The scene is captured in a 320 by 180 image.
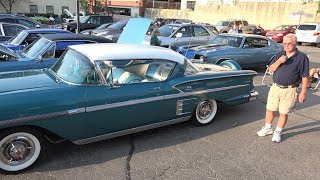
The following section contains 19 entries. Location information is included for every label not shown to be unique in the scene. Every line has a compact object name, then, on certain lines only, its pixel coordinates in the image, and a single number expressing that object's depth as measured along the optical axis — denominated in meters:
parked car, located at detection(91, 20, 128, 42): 15.37
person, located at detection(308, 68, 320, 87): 5.49
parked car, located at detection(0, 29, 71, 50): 8.26
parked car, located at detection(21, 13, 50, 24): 28.34
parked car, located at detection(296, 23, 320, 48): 21.58
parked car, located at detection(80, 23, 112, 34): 16.14
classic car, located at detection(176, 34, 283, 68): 8.98
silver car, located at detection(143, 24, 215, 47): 11.73
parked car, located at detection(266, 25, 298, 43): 23.23
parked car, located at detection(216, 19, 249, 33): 26.92
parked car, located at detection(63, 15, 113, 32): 19.98
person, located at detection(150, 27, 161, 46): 9.15
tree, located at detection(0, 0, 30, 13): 38.59
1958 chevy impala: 3.61
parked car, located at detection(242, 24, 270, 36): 25.83
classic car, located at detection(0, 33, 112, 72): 6.25
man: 4.54
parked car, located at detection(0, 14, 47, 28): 15.23
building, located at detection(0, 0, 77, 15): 40.78
